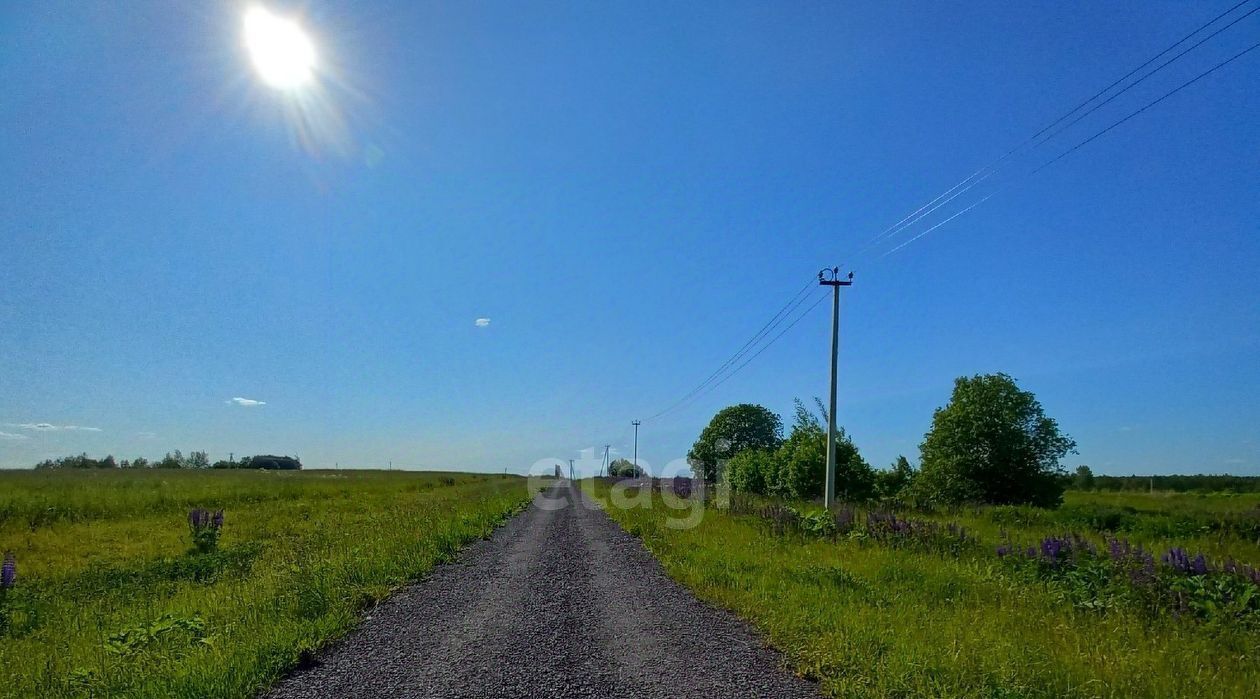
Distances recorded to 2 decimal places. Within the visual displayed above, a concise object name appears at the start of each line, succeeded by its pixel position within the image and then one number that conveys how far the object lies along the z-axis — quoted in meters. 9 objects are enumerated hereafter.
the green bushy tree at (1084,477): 85.41
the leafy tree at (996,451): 36.19
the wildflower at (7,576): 10.66
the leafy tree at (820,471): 29.38
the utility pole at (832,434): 19.67
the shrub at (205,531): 18.70
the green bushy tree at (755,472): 35.97
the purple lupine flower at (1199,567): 8.64
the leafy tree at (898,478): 43.58
